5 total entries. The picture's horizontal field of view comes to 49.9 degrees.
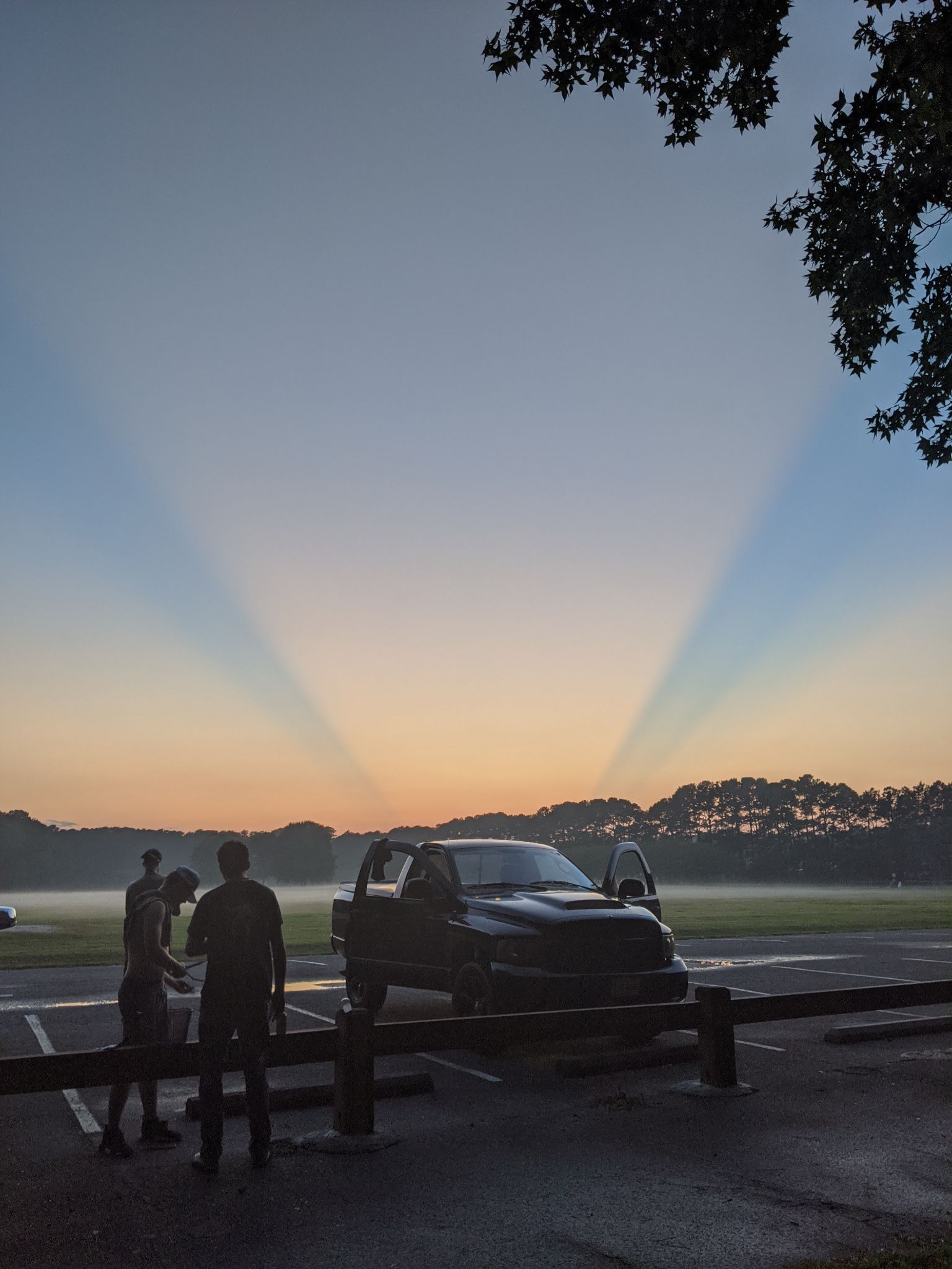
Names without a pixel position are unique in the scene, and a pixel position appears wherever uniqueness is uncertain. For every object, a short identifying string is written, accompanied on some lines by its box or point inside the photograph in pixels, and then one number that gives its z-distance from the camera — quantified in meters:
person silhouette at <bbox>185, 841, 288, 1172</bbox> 6.32
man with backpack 6.91
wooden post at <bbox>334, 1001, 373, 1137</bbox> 6.91
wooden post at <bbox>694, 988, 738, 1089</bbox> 8.12
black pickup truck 9.62
